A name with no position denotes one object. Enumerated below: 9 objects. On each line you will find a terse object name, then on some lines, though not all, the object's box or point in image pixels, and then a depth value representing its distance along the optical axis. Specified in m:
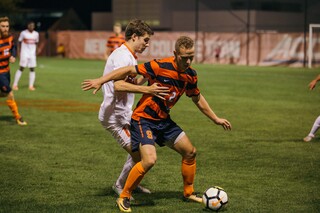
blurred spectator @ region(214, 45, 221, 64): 43.06
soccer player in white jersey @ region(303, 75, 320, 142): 11.64
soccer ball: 6.68
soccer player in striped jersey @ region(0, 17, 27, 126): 13.73
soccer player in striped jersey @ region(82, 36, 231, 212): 6.67
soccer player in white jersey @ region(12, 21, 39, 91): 23.42
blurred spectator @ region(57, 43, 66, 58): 53.44
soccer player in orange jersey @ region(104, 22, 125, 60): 22.04
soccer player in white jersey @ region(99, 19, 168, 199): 7.13
